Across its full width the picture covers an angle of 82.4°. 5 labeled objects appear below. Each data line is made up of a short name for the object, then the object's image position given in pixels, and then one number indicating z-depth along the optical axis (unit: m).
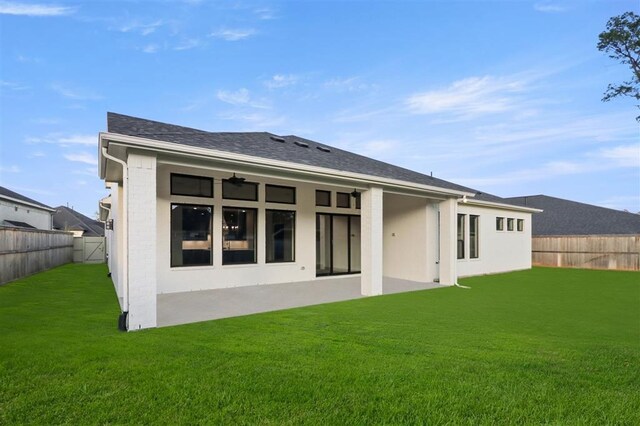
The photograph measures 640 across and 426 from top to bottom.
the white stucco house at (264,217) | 5.62
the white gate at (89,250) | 20.52
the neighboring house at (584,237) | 17.34
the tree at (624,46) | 11.27
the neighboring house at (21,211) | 19.44
